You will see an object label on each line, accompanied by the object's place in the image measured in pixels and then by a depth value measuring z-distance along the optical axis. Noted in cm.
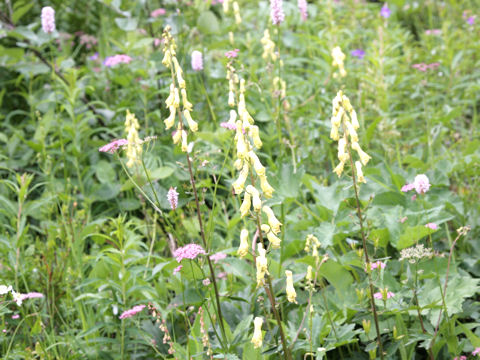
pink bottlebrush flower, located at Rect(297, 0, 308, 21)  383
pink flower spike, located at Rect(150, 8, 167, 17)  427
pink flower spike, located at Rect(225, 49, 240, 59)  253
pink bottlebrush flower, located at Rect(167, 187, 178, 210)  204
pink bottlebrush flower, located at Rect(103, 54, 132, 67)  376
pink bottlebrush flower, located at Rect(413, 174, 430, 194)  221
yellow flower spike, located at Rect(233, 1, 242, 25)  346
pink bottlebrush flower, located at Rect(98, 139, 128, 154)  225
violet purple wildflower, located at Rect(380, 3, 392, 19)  492
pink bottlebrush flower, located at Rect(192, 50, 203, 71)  312
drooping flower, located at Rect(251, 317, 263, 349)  163
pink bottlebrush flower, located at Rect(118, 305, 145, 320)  212
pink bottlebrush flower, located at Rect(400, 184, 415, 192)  231
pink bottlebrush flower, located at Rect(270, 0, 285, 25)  261
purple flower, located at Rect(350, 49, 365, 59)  447
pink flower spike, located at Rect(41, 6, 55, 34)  315
